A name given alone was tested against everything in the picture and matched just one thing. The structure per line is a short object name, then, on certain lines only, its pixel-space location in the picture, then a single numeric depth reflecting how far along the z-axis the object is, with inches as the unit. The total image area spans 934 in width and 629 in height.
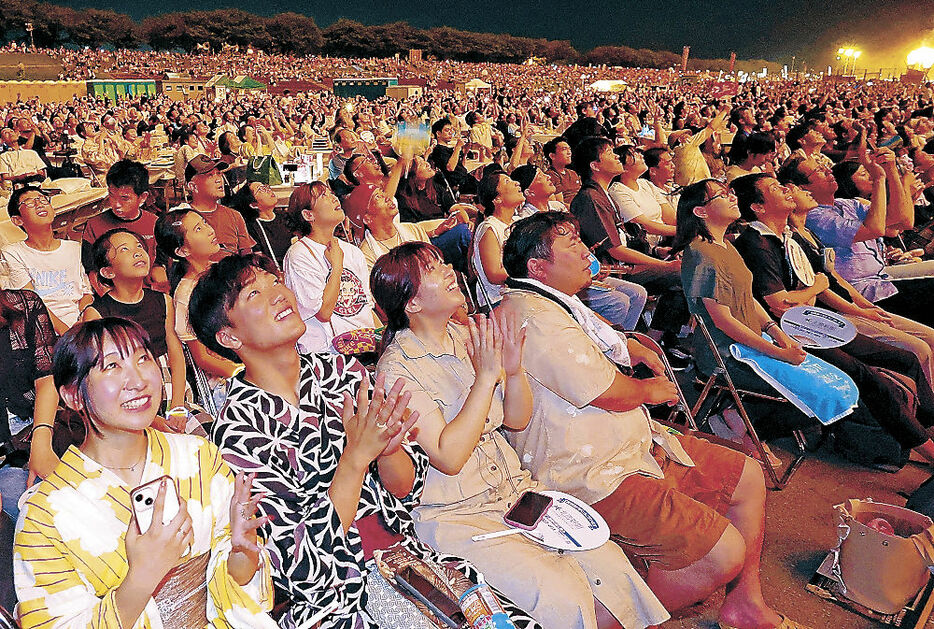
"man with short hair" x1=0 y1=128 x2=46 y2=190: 346.3
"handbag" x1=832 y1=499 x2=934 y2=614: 101.7
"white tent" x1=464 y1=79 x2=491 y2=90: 1596.9
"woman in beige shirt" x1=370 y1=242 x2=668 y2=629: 76.5
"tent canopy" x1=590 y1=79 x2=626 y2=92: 1765.5
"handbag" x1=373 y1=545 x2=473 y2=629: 69.7
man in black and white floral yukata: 67.3
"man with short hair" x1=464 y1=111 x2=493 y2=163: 407.2
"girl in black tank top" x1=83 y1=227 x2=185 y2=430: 122.0
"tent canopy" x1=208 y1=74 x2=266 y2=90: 1054.4
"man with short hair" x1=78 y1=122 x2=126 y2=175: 417.1
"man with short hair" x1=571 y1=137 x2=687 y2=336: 195.6
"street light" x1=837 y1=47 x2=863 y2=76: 2482.8
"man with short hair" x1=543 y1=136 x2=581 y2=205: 271.4
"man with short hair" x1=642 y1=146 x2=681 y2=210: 261.1
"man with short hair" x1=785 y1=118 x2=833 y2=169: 305.6
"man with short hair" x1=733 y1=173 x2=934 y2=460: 139.6
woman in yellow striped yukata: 53.2
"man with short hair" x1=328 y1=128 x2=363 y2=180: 303.3
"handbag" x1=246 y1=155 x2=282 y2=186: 336.2
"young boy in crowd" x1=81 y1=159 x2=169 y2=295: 167.5
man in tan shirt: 89.7
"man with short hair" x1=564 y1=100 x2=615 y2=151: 329.1
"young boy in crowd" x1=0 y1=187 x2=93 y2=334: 141.3
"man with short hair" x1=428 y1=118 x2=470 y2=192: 305.3
